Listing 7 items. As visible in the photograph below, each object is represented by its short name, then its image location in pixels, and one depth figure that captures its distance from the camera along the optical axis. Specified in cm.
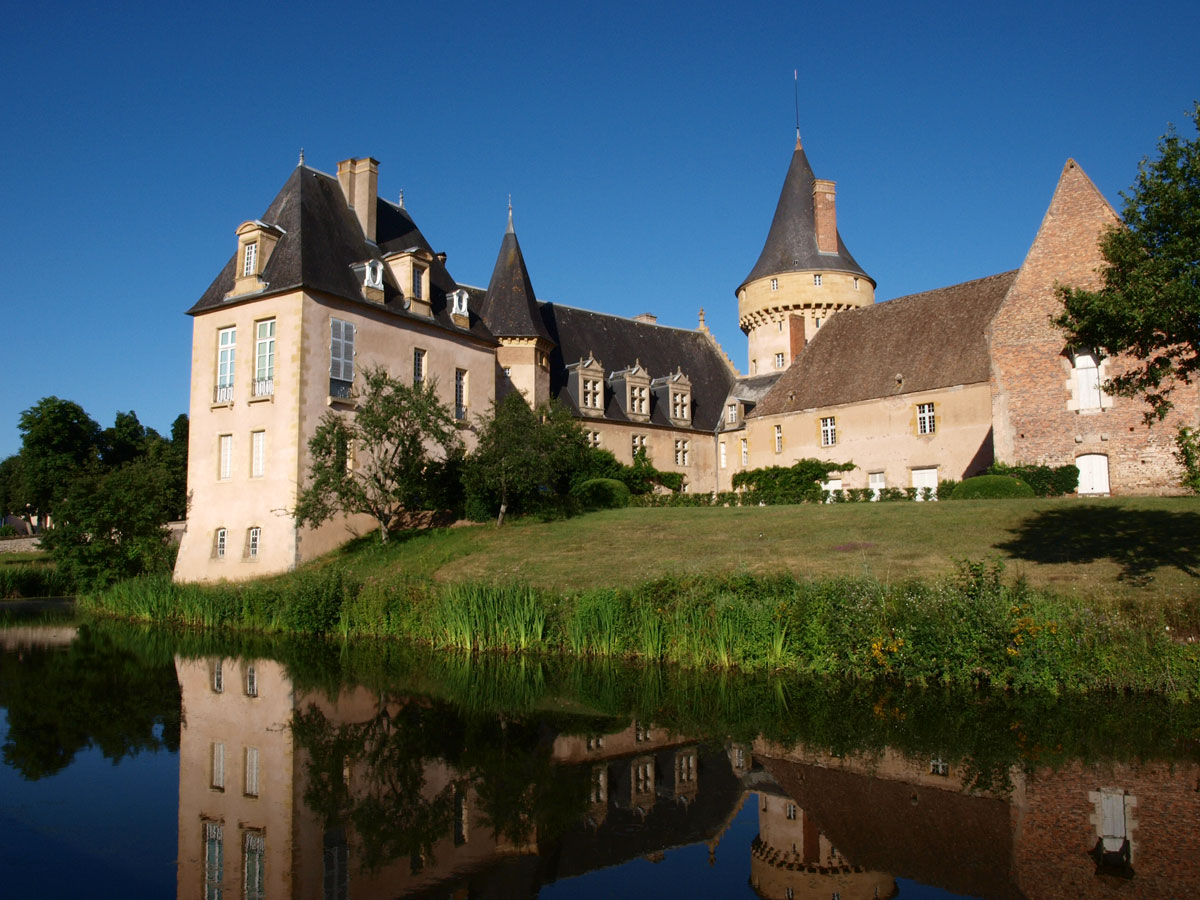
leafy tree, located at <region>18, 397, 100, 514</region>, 4962
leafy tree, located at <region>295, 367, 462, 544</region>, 2198
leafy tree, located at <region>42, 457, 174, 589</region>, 2530
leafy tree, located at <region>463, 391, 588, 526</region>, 2358
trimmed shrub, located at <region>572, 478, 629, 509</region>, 3067
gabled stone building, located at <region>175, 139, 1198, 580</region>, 2452
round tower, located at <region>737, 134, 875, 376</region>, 4269
